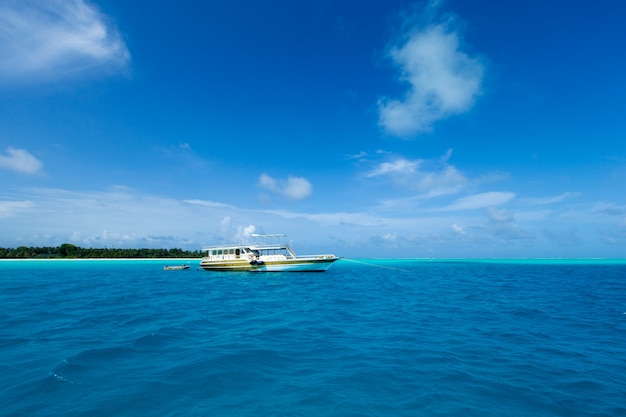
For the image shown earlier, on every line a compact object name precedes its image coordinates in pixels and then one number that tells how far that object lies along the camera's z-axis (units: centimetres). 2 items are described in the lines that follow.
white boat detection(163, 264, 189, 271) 7812
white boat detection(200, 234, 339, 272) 5081
